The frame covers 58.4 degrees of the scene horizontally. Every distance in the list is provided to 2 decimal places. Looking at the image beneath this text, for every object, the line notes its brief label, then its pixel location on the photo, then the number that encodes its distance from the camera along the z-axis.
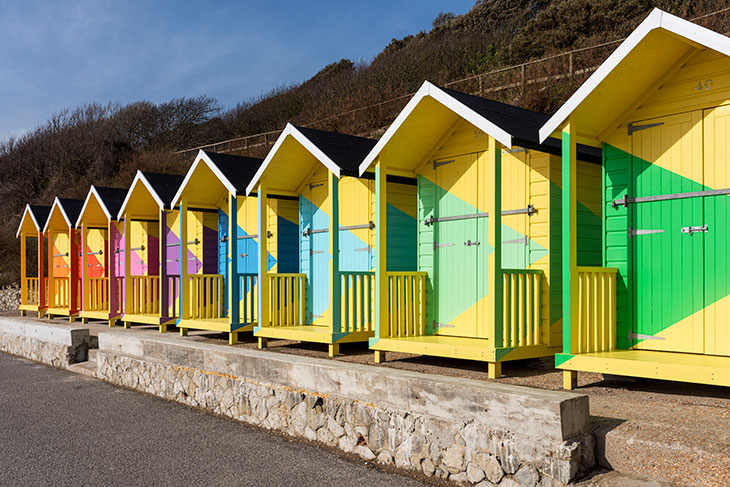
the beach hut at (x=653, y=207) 5.62
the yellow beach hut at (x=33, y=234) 16.89
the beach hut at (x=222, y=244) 10.30
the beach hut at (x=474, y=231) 6.55
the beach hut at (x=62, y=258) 15.55
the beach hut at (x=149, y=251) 12.25
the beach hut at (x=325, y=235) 8.45
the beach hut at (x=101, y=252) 14.11
